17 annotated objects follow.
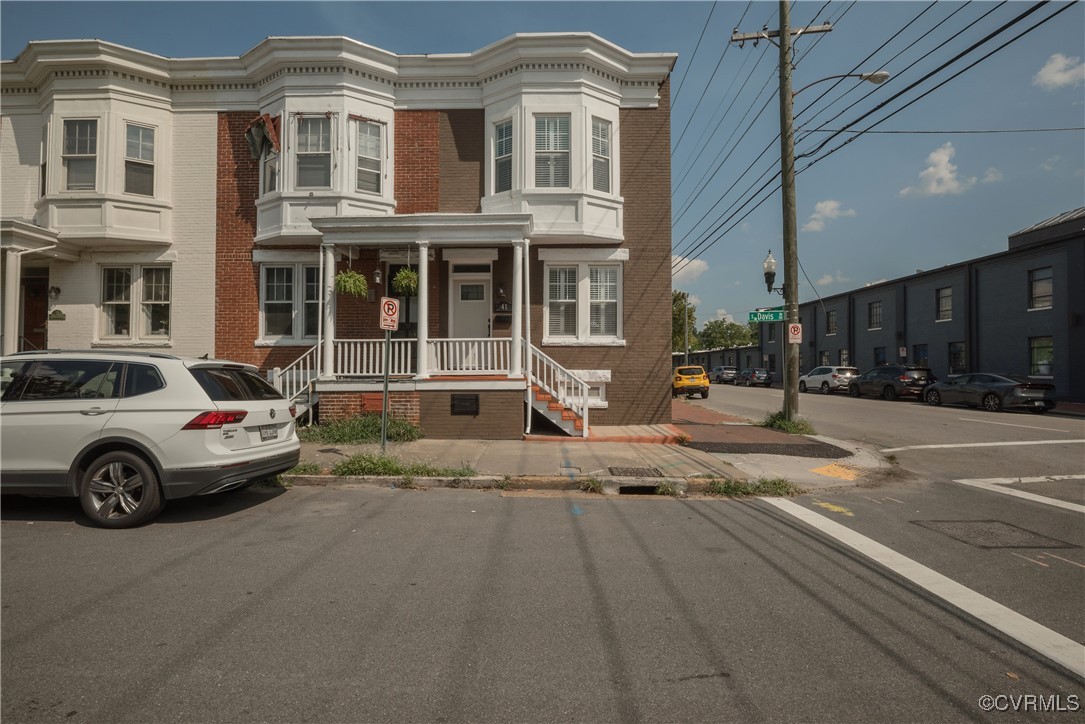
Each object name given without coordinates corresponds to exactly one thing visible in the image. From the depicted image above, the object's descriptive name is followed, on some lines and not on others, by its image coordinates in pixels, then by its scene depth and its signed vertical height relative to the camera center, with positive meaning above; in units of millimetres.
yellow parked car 27078 -701
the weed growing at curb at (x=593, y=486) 7305 -1559
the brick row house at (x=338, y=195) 12766 +3948
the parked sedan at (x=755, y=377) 42219 -829
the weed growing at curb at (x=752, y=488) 7293 -1586
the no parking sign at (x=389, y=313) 8328 +760
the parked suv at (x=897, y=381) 24812 -621
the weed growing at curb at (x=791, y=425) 12820 -1370
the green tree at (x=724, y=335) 96375 +5598
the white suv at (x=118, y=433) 5461 -687
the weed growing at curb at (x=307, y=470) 7637 -1446
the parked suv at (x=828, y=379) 30908 -644
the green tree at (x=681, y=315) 49650 +4897
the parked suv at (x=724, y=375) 50150 -740
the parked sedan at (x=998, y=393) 19016 -864
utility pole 13328 +3677
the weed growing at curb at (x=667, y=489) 7273 -1599
